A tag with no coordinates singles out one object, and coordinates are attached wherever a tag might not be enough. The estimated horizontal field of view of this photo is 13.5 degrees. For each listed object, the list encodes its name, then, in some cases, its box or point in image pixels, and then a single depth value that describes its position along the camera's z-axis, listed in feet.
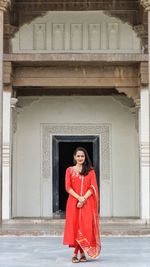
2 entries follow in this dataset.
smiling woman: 26.58
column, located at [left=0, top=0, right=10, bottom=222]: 40.04
